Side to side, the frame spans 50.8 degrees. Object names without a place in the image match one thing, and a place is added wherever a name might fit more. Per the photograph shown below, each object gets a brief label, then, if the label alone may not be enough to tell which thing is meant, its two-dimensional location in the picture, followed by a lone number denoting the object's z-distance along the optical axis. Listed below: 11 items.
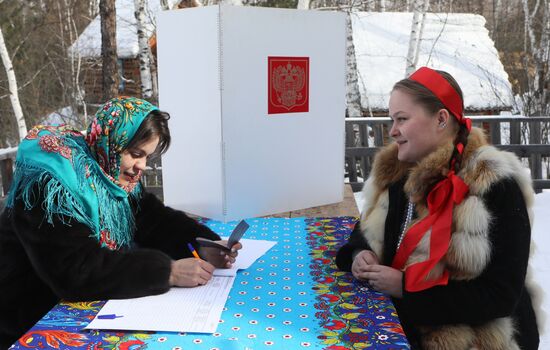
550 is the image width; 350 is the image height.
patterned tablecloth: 1.29
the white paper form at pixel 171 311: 1.35
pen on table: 1.39
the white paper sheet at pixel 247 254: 1.78
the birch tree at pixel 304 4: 8.10
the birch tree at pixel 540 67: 9.53
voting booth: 2.47
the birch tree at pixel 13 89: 9.59
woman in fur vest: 1.51
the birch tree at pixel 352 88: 9.27
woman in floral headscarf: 1.47
